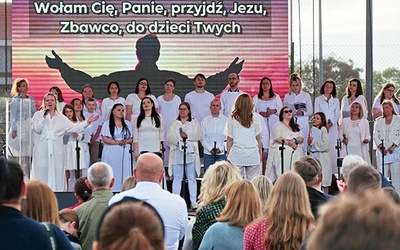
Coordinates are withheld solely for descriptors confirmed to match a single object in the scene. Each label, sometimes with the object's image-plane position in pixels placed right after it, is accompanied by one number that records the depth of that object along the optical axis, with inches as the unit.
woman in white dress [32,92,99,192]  576.1
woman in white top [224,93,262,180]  561.0
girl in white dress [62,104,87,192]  591.2
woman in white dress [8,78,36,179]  554.6
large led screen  677.3
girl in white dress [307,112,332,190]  610.9
